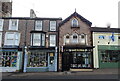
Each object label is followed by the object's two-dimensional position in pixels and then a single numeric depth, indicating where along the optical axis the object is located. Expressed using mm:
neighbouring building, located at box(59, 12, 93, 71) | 12845
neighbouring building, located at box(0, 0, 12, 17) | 18212
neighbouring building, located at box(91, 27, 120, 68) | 14304
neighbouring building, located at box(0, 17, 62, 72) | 12954
